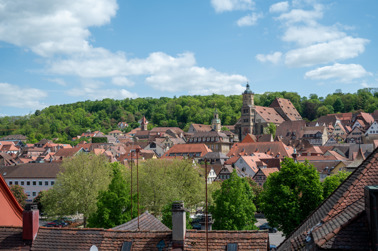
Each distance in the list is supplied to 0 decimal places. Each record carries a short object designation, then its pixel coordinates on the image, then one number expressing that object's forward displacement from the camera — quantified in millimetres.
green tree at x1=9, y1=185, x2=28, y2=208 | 57281
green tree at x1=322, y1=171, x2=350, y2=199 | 35719
